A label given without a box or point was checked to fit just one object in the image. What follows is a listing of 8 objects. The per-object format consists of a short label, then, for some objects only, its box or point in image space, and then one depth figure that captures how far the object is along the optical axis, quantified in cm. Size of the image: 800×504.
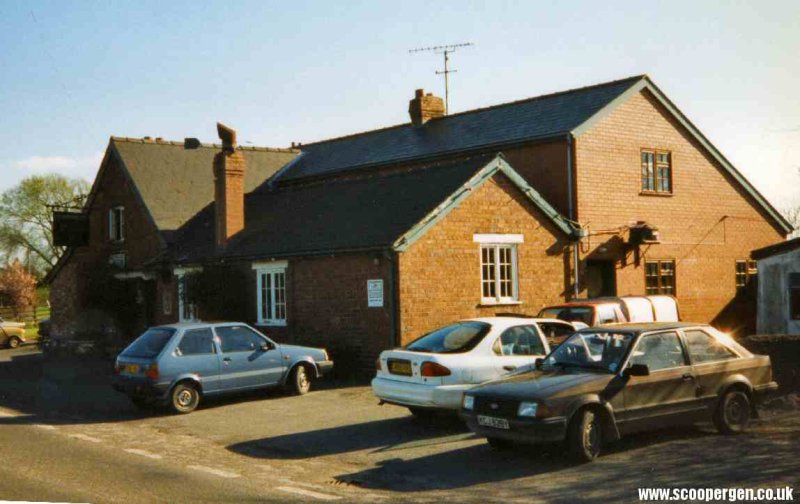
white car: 1248
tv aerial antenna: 3841
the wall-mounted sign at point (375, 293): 1970
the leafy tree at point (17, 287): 6625
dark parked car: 1025
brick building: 2039
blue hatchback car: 1533
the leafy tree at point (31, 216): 6994
